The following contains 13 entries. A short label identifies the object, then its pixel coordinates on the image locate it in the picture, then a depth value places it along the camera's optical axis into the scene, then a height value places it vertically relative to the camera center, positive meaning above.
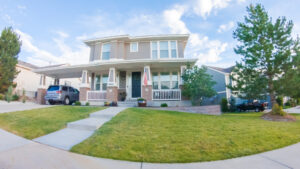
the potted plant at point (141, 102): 9.04 -0.56
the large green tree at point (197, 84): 8.34 +0.65
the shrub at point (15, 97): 12.81 -0.29
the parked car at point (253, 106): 11.70 -1.11
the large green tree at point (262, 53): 6.70 +2.19
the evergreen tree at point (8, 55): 13.81 +4.28
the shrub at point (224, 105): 11.46 -0.99
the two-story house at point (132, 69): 9.76 +2.17
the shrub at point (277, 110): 6.50 -0.86
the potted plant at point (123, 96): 11.50 -0.22
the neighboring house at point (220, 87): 12.28 +0.68
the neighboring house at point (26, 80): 15.55 +1.91
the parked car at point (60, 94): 10.25 +0.01
